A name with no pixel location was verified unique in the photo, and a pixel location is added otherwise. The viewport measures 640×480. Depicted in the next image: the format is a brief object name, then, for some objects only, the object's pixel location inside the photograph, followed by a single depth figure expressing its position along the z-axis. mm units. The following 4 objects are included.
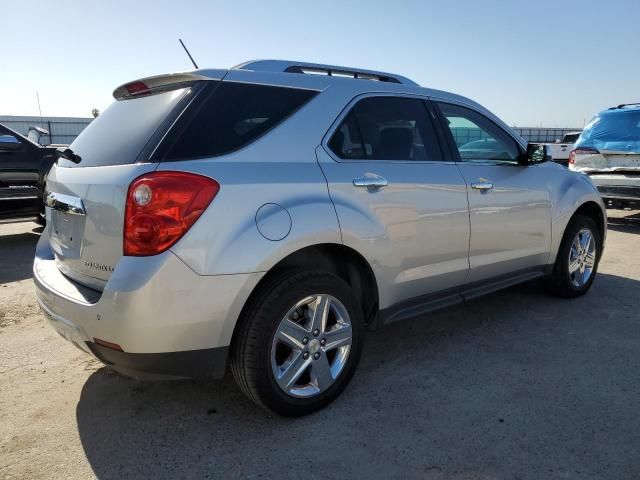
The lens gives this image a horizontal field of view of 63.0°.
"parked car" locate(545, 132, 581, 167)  19906
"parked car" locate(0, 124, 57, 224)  7285
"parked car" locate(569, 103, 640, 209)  7969
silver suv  2299
